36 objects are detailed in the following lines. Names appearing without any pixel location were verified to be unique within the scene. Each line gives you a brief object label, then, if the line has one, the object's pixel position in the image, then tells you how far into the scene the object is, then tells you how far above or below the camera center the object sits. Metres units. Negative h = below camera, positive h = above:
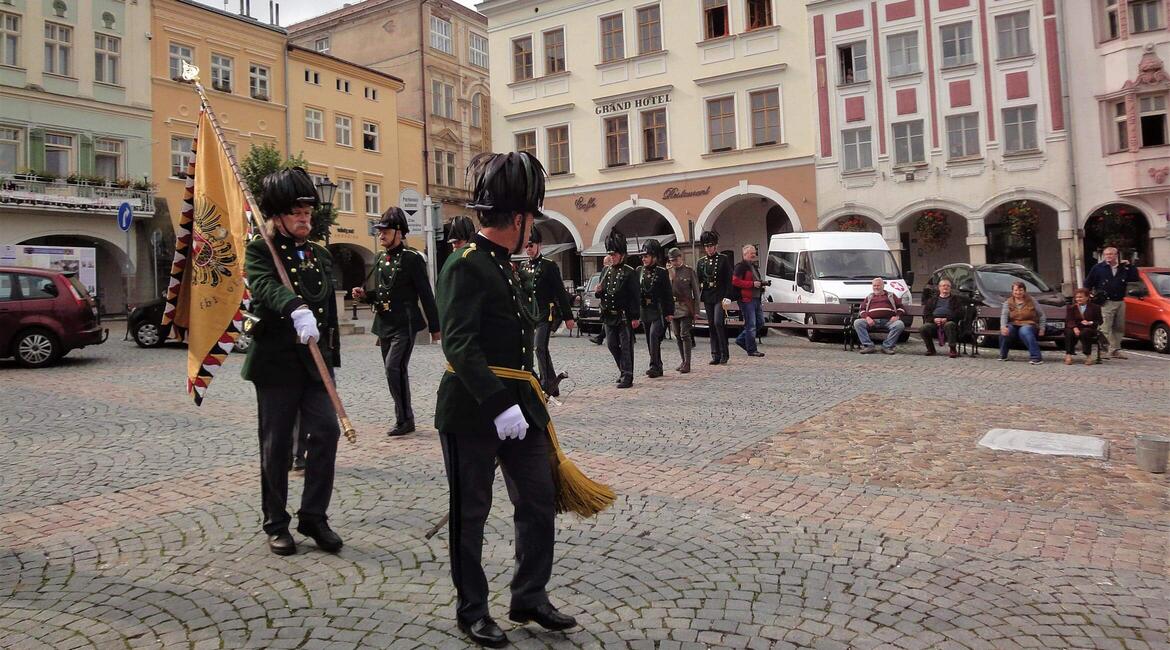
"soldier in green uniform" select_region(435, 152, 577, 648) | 3.28 -0.25
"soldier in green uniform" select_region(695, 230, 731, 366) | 13.09 +1.01
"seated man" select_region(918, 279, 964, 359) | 14.69 +0.49
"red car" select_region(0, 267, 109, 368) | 14.38 +1.01
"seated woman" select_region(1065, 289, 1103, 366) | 13.44 +0.22
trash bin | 5.96 -0.82
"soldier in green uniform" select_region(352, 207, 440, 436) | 7.77 +0.58
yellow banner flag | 4.86 +0.60
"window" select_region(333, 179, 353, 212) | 41.38 +8.26
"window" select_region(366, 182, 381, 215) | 43.41 +8.41
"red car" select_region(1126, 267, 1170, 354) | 15.37 +0.49
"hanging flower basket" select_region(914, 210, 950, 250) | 27.95 +3.73
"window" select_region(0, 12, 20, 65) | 29.11 +11.51
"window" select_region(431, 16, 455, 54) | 47.75 +18.30
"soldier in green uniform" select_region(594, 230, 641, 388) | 11.02 +0.66
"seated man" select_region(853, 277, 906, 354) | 15.27 +0.48
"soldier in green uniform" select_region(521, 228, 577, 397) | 9.05 +0.64
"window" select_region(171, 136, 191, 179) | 34.28 +8.71
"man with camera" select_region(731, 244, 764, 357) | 14.79 +0.99
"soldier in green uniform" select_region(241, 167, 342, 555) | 4.44 -0.15
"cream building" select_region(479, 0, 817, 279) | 30.08 +9.11
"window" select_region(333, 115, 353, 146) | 41.91 +11.55
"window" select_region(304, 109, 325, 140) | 40.34 +11.45
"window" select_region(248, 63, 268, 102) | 37.88 +12.71
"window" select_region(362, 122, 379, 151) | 43.41 +11.58
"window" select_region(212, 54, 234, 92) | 36.09 +12.59
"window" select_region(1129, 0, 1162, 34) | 25.05 +9.37
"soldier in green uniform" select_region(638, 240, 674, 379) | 11.68 +0.75
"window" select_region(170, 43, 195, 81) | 34.38 +12.81
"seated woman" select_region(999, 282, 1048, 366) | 13.66 +0.31
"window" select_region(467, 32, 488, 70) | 50.22 +18.39
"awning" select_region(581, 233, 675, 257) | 31.61 +4.11
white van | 18.56 +1.77
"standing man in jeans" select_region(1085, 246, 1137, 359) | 14.38 +0.77
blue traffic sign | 19.20 +3.55
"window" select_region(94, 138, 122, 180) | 31.70 +8.05
